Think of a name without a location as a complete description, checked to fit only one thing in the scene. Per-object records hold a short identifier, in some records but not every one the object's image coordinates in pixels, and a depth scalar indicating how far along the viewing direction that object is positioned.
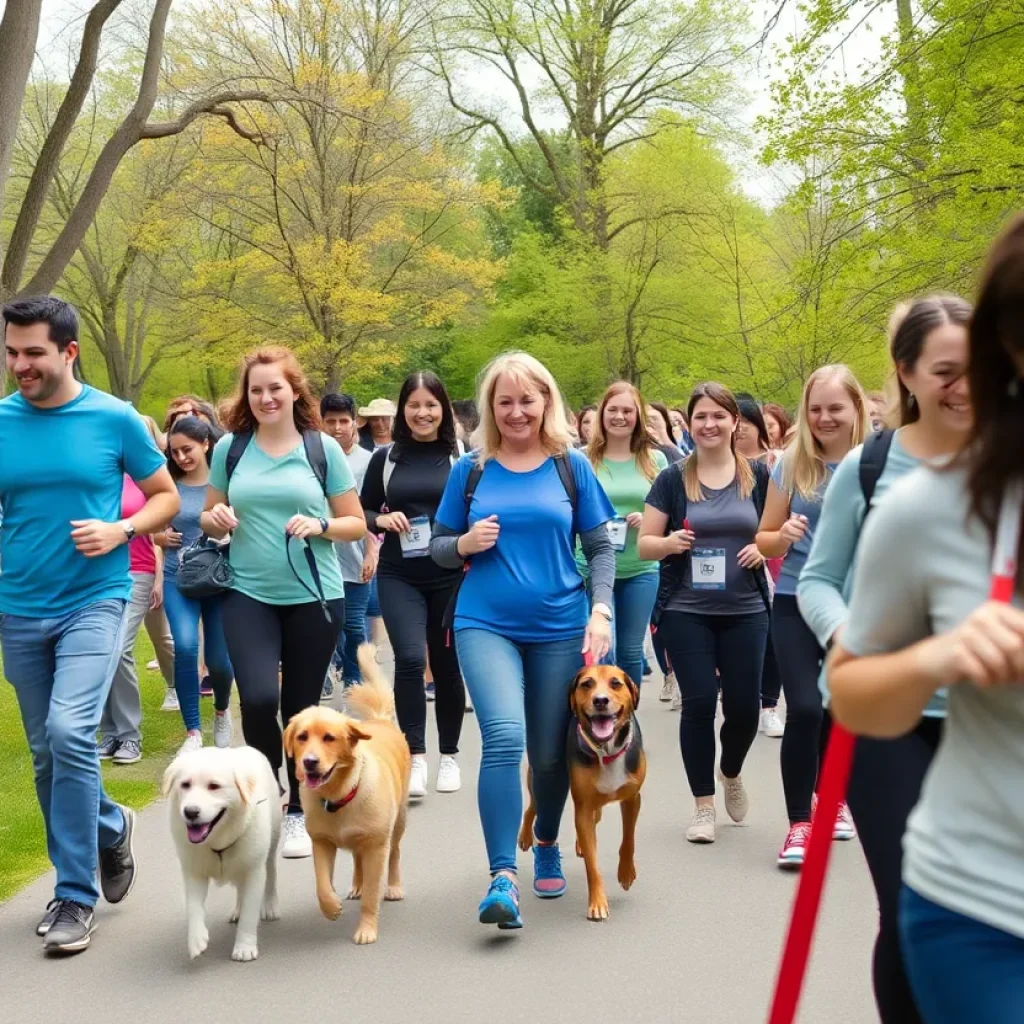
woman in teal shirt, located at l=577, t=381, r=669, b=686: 8.74
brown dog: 5.77
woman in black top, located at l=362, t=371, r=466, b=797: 8.05
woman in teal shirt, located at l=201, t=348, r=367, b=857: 6.48
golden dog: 5.61
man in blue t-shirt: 5.46
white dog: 5.28
